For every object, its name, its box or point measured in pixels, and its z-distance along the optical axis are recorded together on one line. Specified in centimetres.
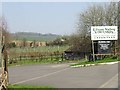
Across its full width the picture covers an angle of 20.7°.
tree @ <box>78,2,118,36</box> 4625
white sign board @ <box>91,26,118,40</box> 3609
